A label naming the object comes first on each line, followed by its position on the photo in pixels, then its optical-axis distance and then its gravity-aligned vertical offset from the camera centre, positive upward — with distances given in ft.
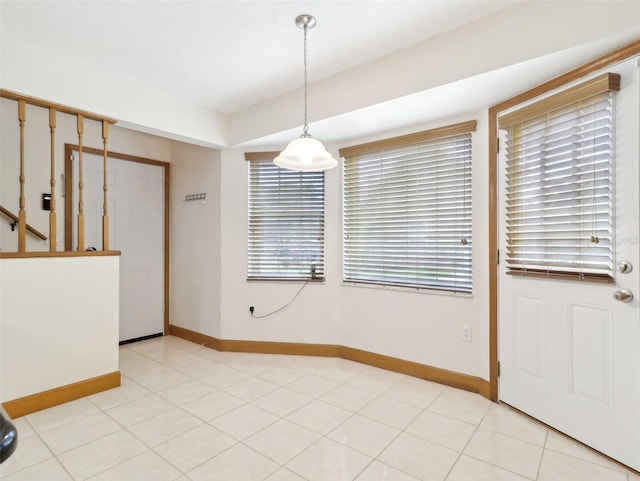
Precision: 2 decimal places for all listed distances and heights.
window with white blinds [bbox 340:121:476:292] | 9.29 +0.88
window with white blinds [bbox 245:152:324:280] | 12.01 +0.65
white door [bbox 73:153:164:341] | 12.44 +0.43
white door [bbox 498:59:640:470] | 5.98 -2.06
